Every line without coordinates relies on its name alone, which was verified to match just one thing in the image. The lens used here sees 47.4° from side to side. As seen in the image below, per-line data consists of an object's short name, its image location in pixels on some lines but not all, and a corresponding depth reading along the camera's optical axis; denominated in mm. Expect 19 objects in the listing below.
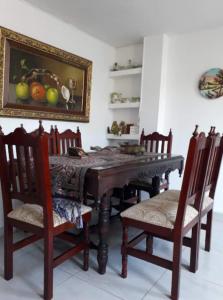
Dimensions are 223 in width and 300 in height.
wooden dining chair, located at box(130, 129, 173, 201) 2857
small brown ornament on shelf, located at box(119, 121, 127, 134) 3992
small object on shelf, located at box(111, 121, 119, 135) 4016
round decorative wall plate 3248
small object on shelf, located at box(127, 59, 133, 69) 3904
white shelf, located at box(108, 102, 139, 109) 3790
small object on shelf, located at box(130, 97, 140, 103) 3838
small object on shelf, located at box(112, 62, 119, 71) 4023
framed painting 2568
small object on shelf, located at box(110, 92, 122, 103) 4057
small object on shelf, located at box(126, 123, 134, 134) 3947
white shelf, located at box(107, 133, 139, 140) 3810
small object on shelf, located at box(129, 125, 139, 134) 3851
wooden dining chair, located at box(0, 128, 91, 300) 1443
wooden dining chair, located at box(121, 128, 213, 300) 1544
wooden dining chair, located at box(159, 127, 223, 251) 1973
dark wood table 1558
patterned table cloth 1579
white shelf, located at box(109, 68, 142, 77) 3754
